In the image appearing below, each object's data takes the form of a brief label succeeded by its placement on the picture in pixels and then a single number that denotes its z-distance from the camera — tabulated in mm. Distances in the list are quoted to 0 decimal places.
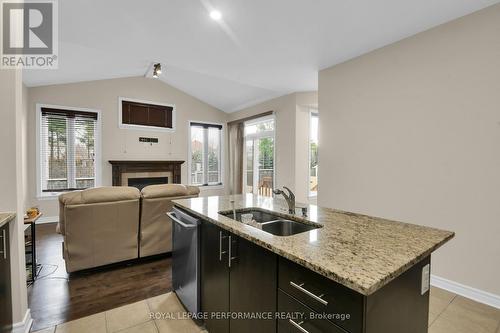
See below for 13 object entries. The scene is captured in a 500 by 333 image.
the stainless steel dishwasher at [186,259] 1842
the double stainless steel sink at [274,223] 1671
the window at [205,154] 6883
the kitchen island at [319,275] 881
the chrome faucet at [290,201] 1839
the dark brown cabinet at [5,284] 1491
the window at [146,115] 5816
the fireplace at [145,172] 5570
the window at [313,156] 5191
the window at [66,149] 5034
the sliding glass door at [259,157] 5910
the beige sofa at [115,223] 2547
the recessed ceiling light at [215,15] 2518
